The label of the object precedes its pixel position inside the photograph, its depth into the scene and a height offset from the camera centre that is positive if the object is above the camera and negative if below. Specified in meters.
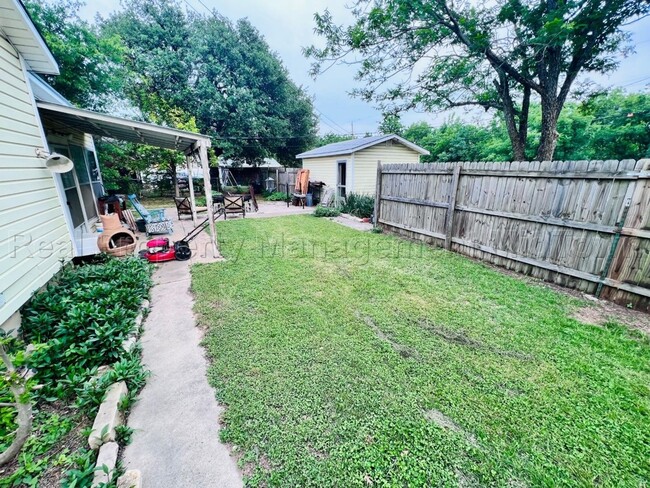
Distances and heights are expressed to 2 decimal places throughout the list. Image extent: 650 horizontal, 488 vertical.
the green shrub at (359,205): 9.68 -1.01
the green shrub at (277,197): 15.57 -1.19
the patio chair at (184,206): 9.01 -1.04
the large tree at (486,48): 6.28 +3.58
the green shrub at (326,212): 10.27 -1.31
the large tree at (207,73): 14.84 +6.08
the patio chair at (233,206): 9.96 -1.13
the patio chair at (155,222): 6.88 -1.22
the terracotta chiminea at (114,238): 4.88 -1.19
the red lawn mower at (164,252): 5.14 -1.49
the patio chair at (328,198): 12.40 -0.96
